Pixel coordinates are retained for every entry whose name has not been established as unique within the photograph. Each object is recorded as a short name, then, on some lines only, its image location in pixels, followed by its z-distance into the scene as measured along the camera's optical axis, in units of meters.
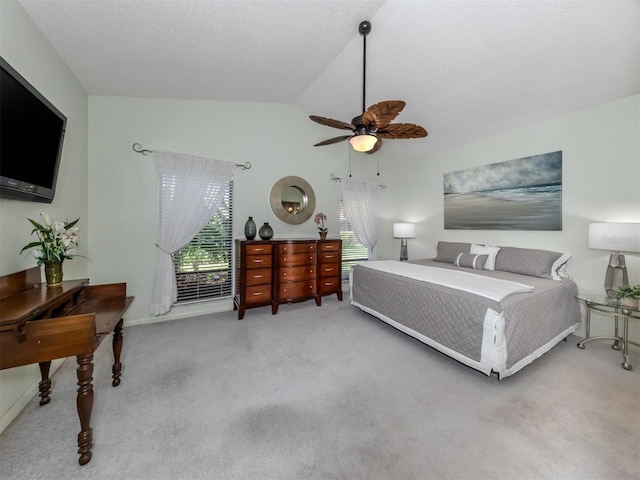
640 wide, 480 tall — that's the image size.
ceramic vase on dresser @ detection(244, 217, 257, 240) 3.51
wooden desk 1.13
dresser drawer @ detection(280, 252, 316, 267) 3.54
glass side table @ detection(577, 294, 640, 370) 2.20
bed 1.97
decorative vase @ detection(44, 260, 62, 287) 1.66
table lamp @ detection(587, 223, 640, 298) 2.25
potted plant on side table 2.14
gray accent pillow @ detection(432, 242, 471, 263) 3.78
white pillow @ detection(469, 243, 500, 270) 3.32
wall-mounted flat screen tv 1.40
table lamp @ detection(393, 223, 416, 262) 4.54
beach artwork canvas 3.10
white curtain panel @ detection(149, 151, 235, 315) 3.20
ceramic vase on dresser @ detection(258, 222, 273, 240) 3.59
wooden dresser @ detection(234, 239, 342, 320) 3.35
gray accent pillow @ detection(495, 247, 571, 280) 2.85
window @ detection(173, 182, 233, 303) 3.44
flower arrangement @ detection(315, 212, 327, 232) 4.16
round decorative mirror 3.97
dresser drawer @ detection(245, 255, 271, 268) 3.33
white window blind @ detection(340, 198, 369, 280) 4.69
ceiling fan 1.86
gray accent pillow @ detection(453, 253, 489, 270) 3.35
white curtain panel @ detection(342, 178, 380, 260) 4.63
